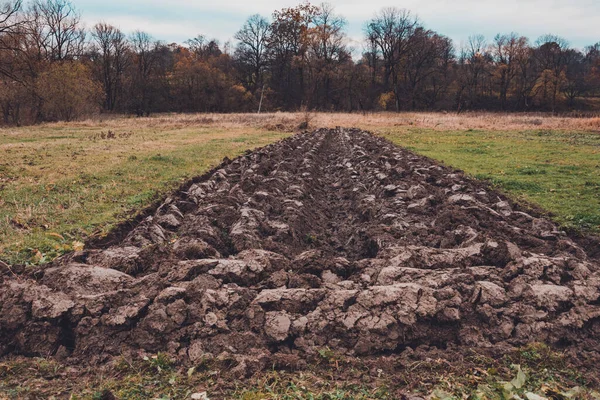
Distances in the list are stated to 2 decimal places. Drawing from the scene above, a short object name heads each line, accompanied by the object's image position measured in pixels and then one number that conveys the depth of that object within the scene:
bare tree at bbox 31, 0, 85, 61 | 53.01
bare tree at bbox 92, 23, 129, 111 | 62.03
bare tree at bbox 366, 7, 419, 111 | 64.88
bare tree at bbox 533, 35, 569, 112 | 62.25
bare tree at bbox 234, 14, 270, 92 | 67.88
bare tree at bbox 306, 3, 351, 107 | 62.41
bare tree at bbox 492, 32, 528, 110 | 65.12
